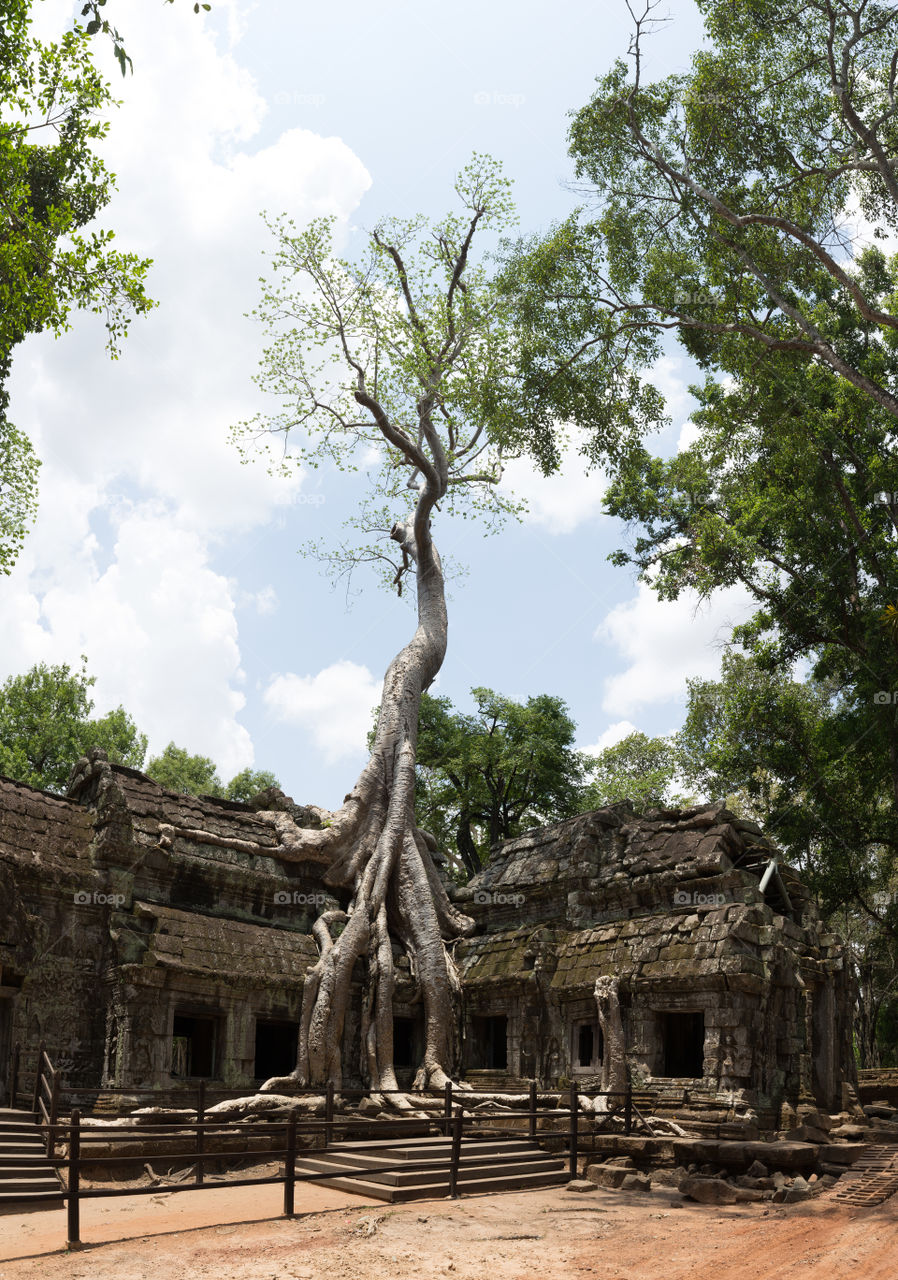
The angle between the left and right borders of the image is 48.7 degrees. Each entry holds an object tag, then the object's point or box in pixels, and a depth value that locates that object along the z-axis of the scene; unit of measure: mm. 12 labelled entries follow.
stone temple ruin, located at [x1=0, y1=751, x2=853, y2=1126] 13125
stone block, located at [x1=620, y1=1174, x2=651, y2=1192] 10547
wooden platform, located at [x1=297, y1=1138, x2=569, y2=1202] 9930
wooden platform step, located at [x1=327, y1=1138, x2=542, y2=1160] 11016
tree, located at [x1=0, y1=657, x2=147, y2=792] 29047
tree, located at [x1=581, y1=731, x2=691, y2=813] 32250
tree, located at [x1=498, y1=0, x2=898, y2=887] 14266
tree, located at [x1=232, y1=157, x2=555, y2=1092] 15724
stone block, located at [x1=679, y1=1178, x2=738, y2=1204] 9719
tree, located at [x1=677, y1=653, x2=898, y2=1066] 21500
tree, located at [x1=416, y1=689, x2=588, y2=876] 27906
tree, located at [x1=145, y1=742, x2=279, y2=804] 34656
